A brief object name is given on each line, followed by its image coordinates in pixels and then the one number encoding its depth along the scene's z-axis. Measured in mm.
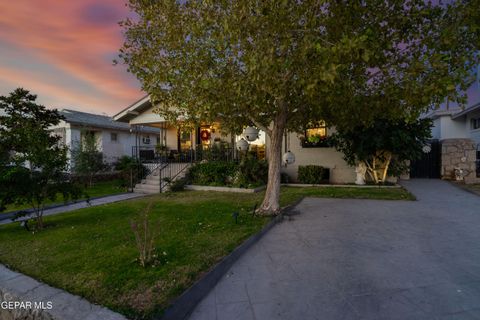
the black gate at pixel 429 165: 14073
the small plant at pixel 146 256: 3420
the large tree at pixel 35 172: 5078
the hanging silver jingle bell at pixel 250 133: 8555
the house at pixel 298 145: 12141
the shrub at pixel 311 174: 11648
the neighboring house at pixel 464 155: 12547
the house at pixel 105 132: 15398
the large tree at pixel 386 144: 9734
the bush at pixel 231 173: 11188
